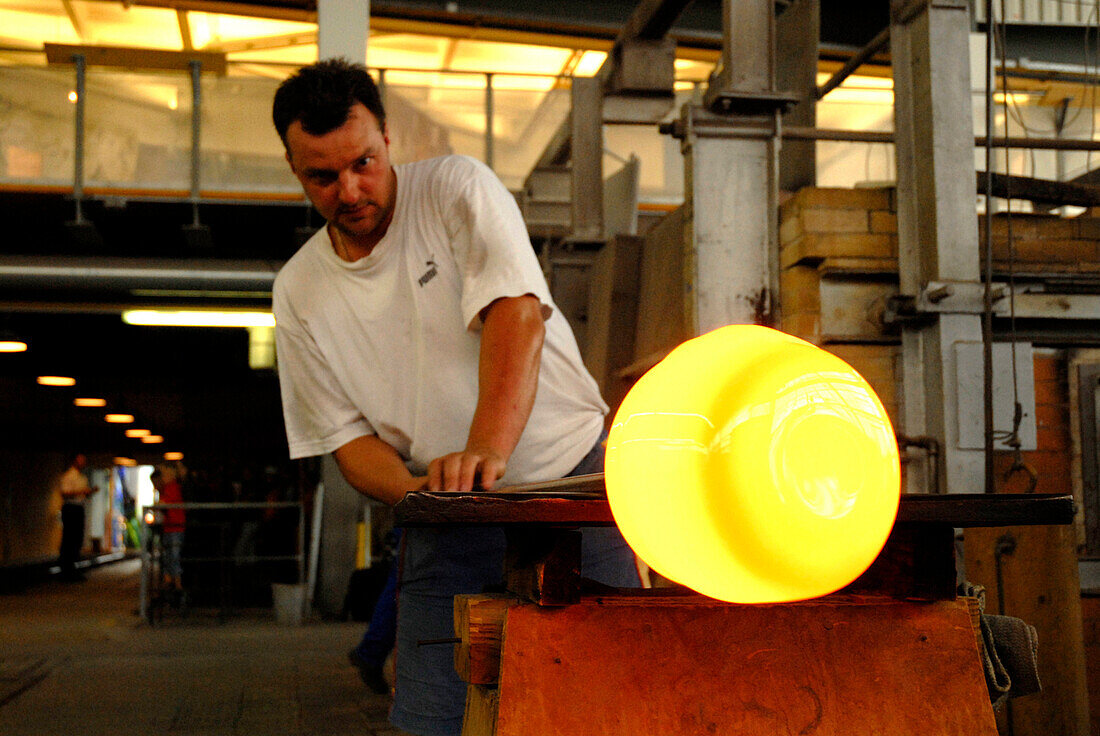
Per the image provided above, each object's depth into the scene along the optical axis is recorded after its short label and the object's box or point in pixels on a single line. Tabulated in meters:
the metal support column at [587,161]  6.62
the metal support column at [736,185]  3.86
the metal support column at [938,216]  3.54
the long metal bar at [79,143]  8.46
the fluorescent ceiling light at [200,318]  9.48
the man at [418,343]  1.86
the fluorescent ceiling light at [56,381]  14.60
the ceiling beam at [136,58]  8.72
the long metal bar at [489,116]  9.03
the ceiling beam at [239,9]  11.92
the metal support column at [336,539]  9.32
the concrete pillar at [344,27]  6.87
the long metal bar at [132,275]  8.68
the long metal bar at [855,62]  4.66
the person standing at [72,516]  15.31
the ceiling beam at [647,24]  5.00
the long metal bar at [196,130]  8.58
